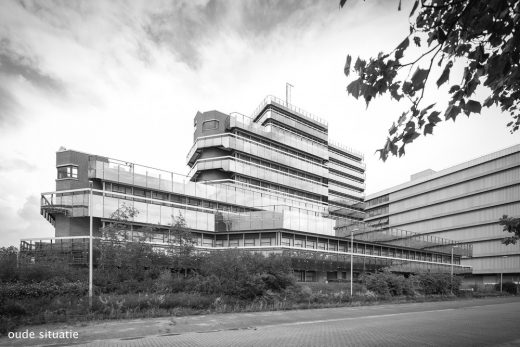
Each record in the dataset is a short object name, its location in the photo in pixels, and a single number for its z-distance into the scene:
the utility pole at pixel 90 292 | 21.19
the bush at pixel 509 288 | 60.96
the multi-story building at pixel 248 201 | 41.94
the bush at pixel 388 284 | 39.69
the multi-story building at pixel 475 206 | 77.62
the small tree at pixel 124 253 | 30.27
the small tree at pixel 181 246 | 33.56
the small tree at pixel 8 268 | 23.95
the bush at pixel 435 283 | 44.78
